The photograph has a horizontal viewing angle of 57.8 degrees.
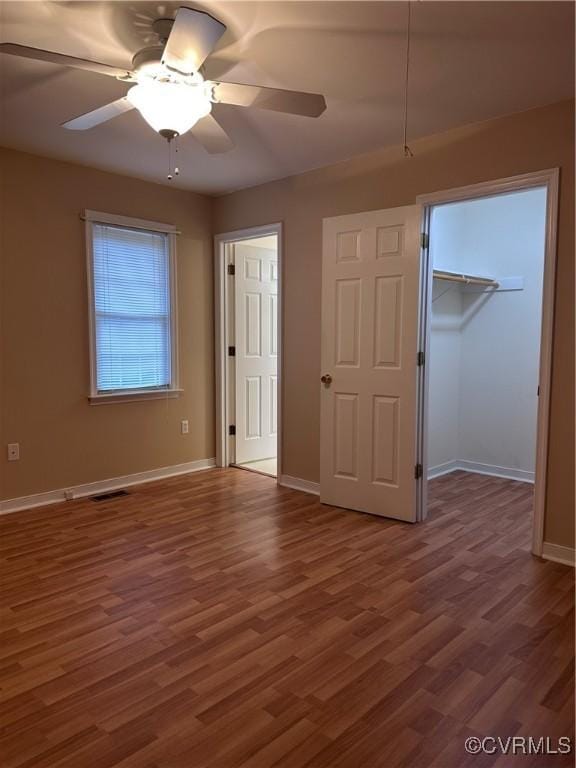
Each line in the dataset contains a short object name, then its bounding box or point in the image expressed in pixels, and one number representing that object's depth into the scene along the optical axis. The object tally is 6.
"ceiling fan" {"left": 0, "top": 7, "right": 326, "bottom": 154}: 1.89
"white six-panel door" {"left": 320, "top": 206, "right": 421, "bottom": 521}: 3.55
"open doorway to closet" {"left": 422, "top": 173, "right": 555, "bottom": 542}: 4.59
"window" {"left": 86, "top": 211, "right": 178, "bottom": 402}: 4.21
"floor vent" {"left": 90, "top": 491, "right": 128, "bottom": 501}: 4.16
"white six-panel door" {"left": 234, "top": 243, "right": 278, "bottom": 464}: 5.13
